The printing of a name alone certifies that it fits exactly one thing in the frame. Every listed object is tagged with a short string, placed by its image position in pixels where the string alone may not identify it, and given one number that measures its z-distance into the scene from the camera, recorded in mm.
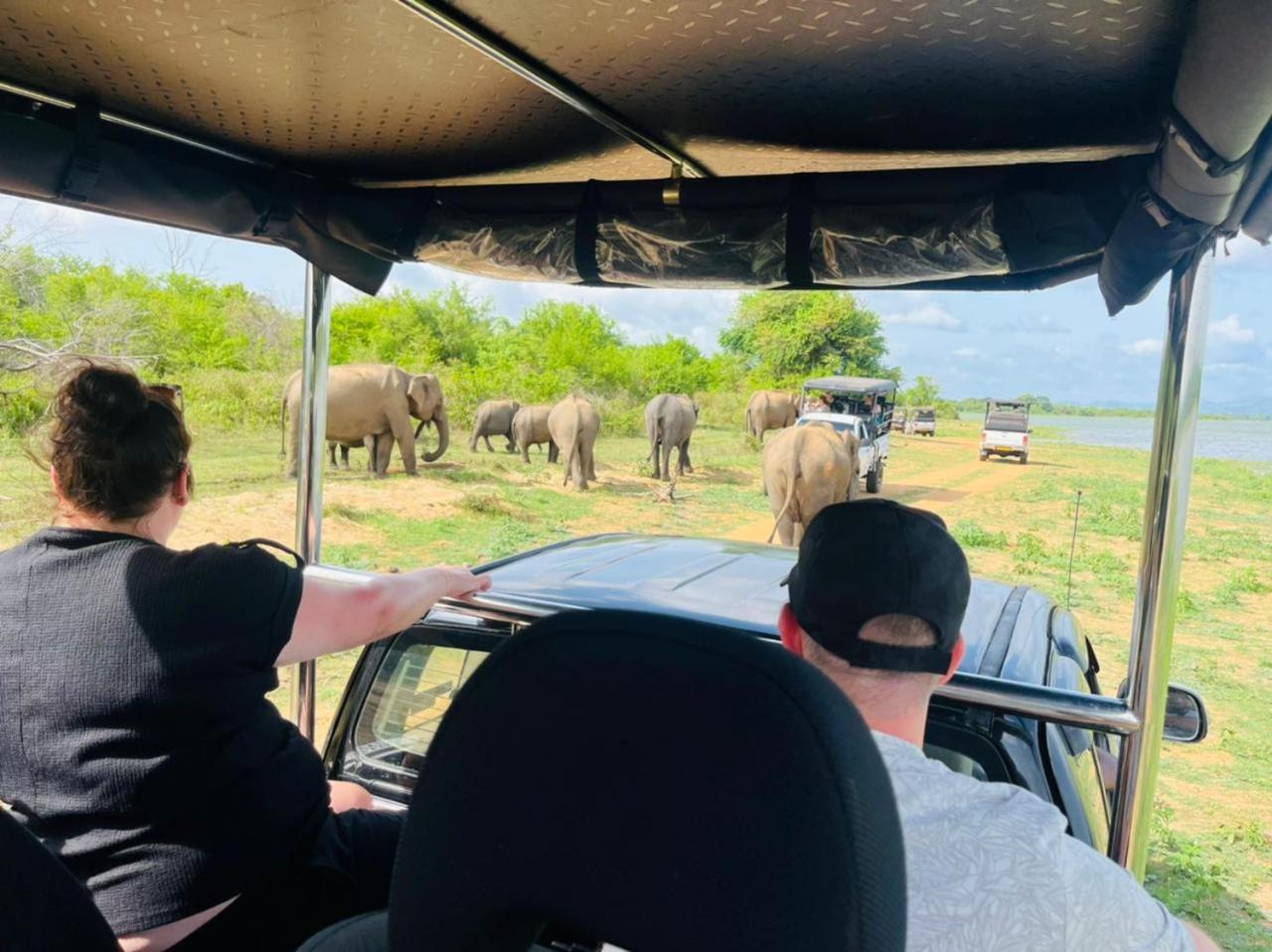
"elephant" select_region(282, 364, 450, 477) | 17844
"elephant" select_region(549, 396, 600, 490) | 19781
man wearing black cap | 933
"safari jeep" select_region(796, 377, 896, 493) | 20266
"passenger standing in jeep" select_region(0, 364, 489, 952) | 1474
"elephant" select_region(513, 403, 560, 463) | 21859
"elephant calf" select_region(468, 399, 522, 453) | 23359
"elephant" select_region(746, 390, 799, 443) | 24484
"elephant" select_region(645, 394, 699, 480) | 20828
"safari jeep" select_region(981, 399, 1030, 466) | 30375
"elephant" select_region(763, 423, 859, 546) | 13922
